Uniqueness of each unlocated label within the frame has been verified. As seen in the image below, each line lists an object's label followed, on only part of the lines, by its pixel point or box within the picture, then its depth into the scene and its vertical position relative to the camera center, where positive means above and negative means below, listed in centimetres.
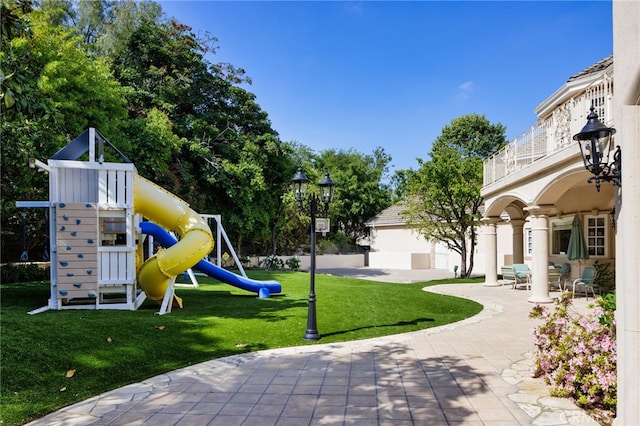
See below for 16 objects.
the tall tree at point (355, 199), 3578 +237
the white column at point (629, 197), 331 +23
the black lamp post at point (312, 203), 745 +43
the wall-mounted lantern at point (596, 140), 487 +106
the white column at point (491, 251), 1605 -108
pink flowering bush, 432 -157
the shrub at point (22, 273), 1401 -175
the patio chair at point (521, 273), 1459 -181
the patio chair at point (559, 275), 1379 -178
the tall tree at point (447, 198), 1842 +128
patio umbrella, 1352 -68
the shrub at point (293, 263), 2434 -240
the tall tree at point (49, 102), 988 +414
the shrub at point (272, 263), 2402 -238
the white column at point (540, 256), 1159 -93
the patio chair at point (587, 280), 1205 -173
